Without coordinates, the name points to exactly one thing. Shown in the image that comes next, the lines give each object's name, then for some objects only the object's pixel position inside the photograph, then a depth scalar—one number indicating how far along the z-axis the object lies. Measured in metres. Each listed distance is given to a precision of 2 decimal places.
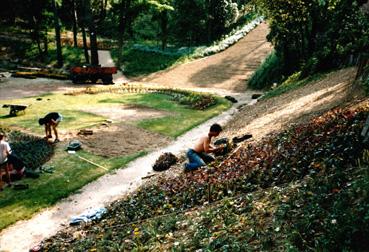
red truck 37.28
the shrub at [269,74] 34.53
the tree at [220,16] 51.22
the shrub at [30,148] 16.66
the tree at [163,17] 46.99
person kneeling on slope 13.35
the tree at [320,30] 23.08
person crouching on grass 18.92
